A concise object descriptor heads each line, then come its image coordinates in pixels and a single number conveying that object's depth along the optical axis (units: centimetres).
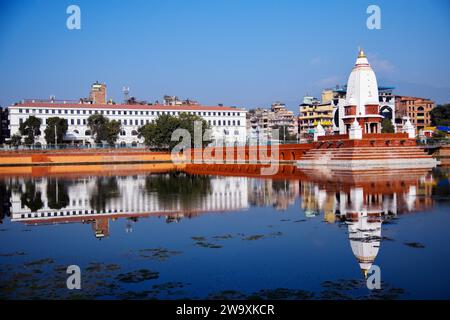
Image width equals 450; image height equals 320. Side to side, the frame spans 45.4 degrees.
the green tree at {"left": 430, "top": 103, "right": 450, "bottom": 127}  9078
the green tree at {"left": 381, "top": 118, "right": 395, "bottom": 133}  7894
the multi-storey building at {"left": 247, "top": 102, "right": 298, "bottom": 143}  11521
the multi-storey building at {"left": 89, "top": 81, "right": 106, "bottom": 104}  10219
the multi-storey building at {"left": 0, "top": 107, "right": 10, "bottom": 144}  9783
